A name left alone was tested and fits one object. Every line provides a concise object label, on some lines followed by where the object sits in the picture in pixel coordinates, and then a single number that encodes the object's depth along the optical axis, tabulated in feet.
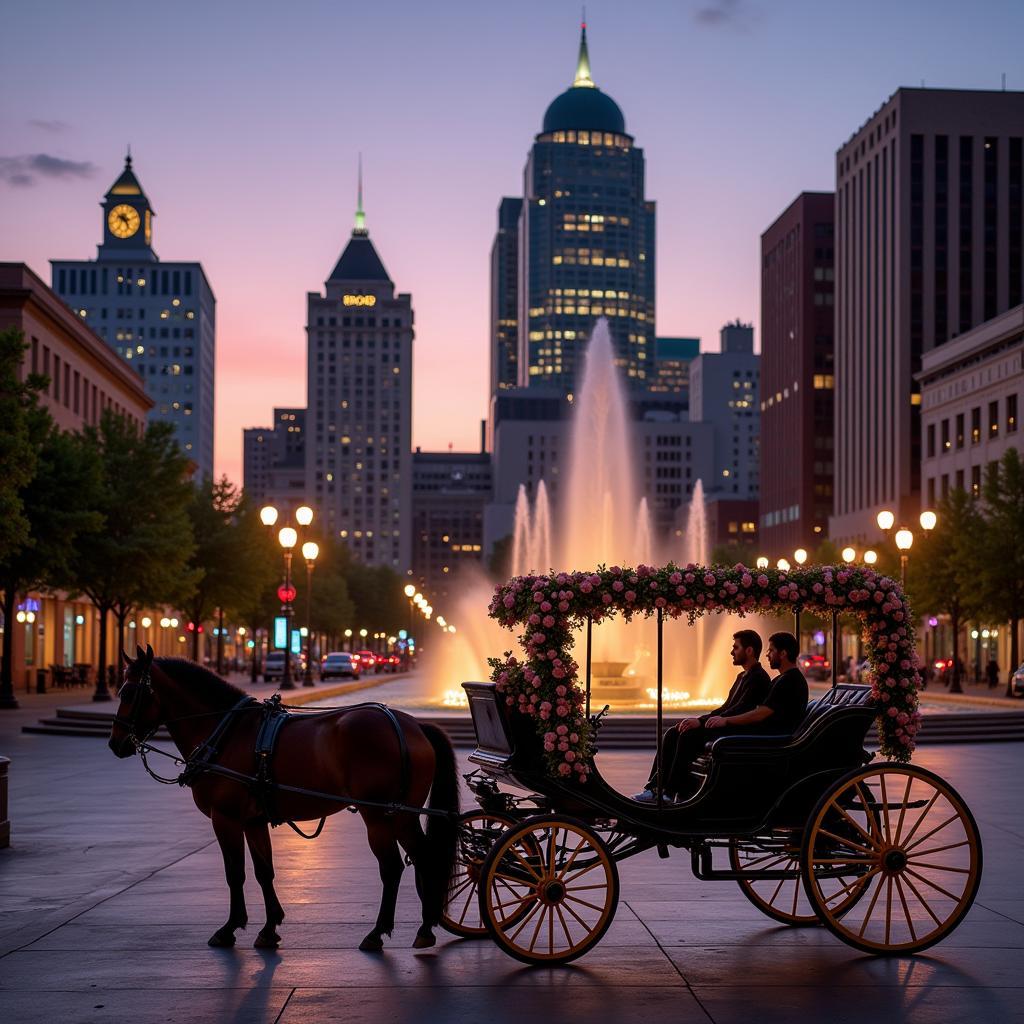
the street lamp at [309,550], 154.10
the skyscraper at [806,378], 530.27
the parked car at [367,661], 355.66
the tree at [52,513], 155.74
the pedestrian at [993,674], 253.12
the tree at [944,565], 228.10
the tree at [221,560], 232.94
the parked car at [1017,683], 184.75
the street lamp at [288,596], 141.90
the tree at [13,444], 122.83
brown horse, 36.32
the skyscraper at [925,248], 418.10
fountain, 156.35
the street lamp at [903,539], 134.62
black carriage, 34.81
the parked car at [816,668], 265.95
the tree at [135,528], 183.32
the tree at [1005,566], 209.97
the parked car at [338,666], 266.36
